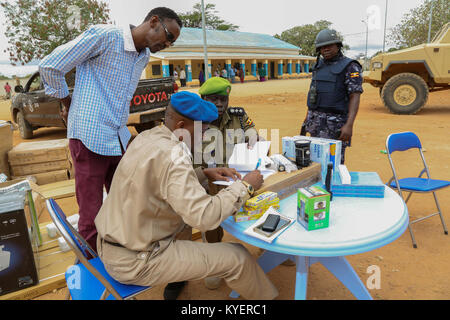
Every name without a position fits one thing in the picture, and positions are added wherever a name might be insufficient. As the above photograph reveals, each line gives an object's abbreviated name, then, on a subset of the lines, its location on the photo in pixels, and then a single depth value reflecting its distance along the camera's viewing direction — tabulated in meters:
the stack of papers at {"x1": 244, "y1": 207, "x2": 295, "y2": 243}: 1.53
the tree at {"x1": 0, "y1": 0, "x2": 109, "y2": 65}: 17.12
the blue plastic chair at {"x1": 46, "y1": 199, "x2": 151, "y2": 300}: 1.63
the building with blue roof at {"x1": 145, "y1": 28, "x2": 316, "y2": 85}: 25.25
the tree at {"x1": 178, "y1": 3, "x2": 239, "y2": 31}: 42.65
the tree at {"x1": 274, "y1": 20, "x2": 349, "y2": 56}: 51.38
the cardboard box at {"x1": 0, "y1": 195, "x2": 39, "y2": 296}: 2.26
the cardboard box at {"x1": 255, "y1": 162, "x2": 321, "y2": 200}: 1.89
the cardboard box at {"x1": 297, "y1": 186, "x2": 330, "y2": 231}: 1.58
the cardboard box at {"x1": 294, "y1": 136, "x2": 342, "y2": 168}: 2.14
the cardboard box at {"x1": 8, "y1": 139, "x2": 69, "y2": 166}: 4.40
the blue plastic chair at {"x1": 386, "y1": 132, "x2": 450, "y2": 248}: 3.02
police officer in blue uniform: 3.23
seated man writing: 1.51
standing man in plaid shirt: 2.10
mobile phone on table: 1.56
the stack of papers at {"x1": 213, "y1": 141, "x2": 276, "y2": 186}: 2.17
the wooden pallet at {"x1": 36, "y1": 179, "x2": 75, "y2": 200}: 4.33
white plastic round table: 1.50
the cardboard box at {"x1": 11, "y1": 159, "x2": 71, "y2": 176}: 4.48
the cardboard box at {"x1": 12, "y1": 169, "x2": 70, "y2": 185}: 4.66
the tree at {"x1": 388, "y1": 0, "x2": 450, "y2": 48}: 25.20
